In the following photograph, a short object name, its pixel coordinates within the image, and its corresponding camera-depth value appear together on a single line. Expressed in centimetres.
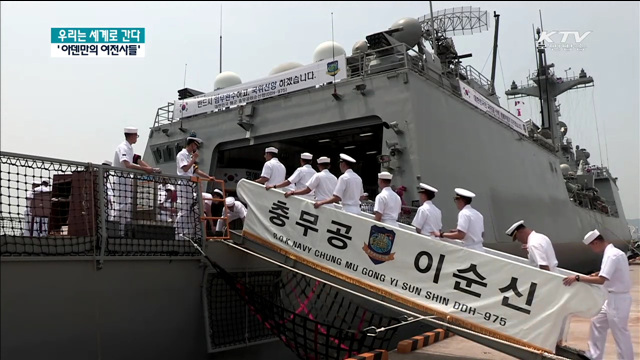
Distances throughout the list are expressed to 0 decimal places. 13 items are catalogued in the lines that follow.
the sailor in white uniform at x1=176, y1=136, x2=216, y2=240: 537
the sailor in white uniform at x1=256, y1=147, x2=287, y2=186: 619
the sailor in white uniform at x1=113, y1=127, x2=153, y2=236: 492
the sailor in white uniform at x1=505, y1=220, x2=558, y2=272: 464
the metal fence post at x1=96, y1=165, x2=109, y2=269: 445
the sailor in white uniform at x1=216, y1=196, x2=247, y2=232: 698
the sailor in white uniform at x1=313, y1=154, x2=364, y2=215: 546
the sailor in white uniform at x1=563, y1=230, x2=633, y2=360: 459
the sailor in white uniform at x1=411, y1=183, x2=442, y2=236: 569
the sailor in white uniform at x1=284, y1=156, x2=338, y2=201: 561
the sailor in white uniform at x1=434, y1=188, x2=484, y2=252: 512
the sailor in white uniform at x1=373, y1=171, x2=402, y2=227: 550
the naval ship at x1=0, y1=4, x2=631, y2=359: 419
